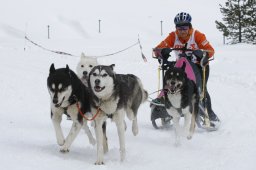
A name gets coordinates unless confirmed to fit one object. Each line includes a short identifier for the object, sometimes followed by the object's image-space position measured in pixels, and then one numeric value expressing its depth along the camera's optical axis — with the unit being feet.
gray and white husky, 26.95
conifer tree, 159.73
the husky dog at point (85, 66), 34.11
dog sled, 35.40
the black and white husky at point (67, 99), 26.95
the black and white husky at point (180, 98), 33.10
